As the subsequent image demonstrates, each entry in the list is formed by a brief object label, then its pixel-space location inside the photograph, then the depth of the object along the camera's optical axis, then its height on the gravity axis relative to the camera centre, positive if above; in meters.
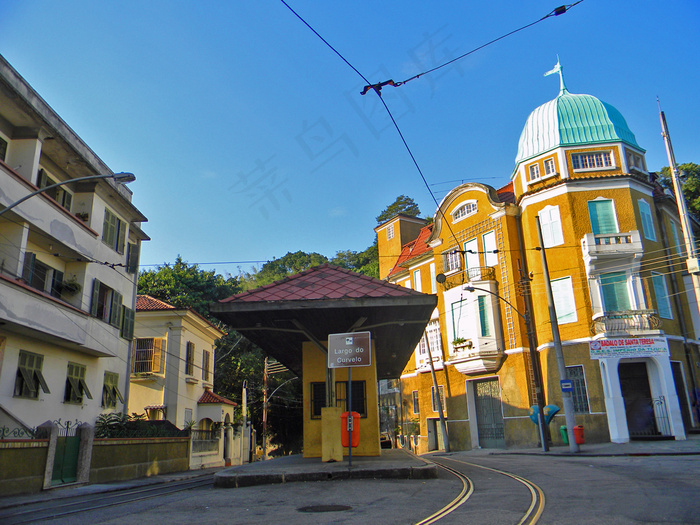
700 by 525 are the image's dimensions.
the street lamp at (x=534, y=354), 27.23 +3.30
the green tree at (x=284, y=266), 75.62 +22.31
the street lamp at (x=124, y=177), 13.98 +6.40
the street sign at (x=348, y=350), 11.48 +1.58
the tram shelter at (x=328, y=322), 13.30 +2.85
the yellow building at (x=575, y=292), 24.83 +6.25
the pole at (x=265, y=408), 36.97 +1.47
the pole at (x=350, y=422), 11.87 +0.10
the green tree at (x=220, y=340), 43.56 +8.01
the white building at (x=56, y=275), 16.77 +5.83
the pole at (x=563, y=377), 20.14 +1.52
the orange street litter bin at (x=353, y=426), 13.36 +0.02
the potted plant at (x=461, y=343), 30.50 +4.39
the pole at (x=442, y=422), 30.33 +0.09
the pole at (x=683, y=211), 15.43 +5.95
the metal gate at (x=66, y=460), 15.08 -0.65
